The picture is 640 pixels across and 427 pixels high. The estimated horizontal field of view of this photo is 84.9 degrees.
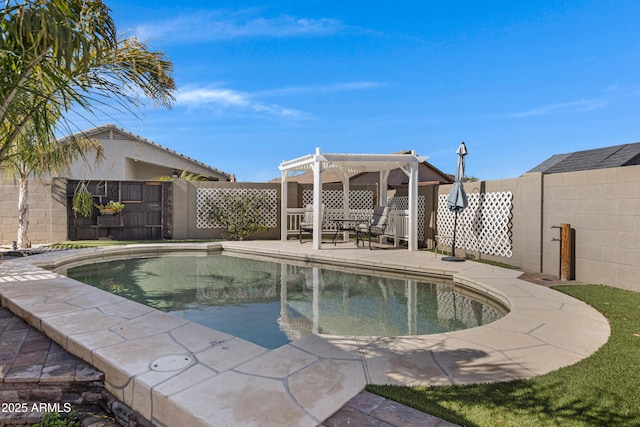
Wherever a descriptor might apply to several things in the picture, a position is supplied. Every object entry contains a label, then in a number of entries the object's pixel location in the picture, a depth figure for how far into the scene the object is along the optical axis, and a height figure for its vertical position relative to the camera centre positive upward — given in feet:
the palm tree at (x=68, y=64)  7.88 +4.03
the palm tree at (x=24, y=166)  14.33 +2.59
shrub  36.55 -0.55
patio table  32.09 -1.64
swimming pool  12.50 -4.13
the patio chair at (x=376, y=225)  30.30 -1.27
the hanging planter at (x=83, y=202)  33.60 +0.46
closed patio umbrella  23.95 +1.48
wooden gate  34.81 -0.67
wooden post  17.60 -1.98
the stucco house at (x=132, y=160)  47.06 +6.95
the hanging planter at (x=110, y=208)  34.71 -0.08
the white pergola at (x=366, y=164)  28.89 +4.00
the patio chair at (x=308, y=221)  33.40 -1.12
